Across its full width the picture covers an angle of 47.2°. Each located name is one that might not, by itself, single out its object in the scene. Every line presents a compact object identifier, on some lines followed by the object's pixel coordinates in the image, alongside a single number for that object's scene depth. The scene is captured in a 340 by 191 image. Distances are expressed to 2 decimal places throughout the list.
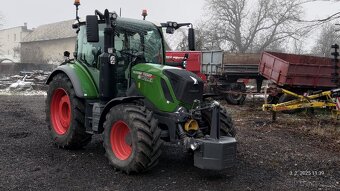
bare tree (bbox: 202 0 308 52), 43.75
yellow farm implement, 10.69
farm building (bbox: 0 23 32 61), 79.12
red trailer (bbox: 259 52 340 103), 13.55
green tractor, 5.24
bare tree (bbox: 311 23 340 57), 42.50
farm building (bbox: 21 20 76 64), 54.20
